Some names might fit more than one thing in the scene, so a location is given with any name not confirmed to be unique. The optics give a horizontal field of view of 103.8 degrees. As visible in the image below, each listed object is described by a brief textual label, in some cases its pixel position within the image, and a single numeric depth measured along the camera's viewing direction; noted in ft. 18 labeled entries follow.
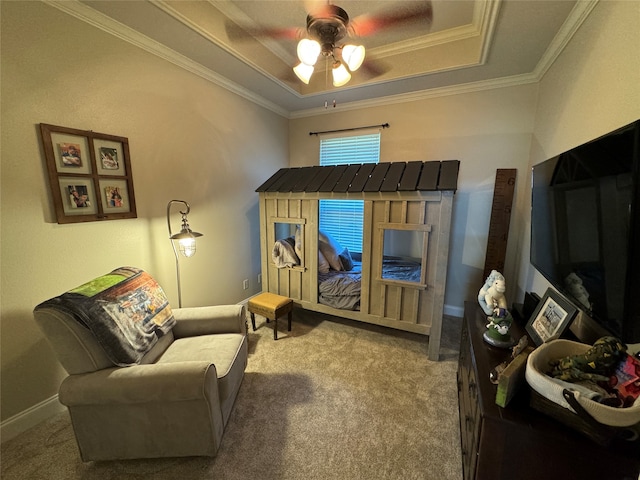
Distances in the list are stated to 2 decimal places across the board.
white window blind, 10.88
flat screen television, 2.57
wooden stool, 8.22
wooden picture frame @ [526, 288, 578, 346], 3.73
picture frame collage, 5.30
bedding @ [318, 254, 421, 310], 7.78
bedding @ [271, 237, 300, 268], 8.95
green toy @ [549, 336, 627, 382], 2.70
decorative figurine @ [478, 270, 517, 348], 4.17
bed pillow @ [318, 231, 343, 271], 9.51
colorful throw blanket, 4.28
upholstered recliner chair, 4.12
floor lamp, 6.34
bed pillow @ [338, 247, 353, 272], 9.71
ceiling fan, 5.23
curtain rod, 10.37
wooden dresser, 2.56
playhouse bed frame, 6.93
